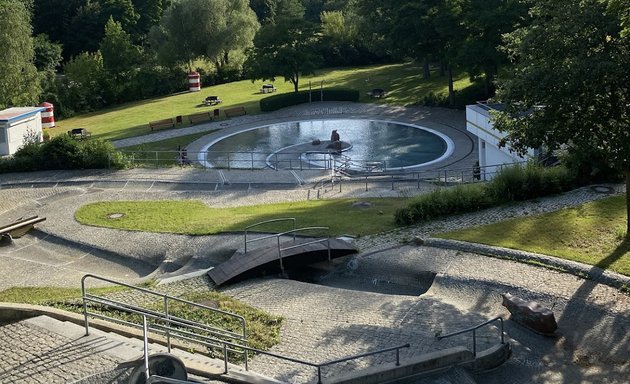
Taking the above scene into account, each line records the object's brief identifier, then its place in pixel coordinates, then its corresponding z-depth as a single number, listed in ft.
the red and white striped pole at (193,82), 231.50
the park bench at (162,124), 173.78
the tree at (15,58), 165.07
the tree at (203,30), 228.43
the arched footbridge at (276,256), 65.05
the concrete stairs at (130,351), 42.63
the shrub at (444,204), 78.54
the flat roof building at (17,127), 127.24
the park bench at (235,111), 189.67
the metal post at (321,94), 202.37
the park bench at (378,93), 203.05
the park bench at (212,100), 208.85
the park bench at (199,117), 182.91
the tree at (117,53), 221.66
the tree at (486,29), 154.10
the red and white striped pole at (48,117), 182.80
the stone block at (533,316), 51.39
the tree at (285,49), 192.03
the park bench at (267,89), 224.33
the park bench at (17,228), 82.89
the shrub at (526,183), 81.92
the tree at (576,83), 58.08
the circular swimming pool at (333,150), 139.95
